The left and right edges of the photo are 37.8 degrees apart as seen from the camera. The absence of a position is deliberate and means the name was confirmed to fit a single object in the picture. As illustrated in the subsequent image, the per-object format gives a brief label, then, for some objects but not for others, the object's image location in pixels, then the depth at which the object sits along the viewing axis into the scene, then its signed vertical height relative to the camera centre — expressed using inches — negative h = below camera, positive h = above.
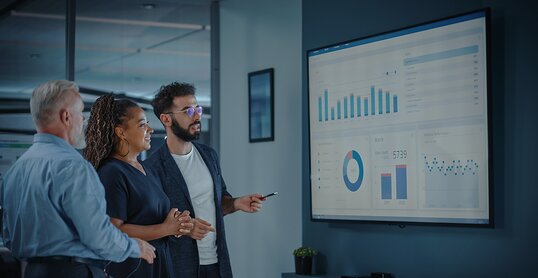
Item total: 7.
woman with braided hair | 126.5 -3.6
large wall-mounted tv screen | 149.9 +6.8
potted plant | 188.7 -24.6
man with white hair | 106.3 -6.0
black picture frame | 212.8 +14.7
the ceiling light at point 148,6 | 237.2 +46.3
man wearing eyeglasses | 153.5 -4.9
